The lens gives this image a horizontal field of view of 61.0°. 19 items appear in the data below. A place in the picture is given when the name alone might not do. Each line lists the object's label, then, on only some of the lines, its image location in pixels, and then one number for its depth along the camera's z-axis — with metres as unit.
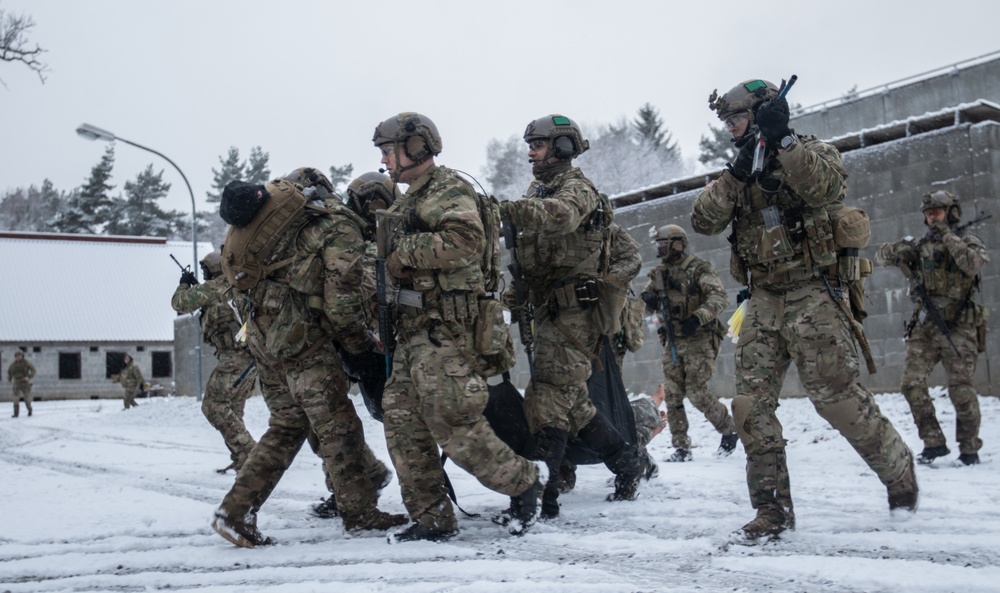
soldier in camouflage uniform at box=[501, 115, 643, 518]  4.69
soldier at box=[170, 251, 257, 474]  7.79
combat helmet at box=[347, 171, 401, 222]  4.96
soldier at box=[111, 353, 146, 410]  23.50
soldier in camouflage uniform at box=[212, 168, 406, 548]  4.32
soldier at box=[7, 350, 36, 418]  21.66
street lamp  17.27
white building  37.12
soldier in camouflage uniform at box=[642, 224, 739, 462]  7.59
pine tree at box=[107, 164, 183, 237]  58.94
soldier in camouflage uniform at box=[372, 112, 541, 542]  3.98
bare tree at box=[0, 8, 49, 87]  13.12
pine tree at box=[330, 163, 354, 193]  61.34
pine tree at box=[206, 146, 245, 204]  61.72
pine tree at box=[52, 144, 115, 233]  58.28
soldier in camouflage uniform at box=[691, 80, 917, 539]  3.84
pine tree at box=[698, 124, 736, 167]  45.38
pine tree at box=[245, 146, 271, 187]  62.69
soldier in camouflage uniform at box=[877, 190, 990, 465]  6.51
